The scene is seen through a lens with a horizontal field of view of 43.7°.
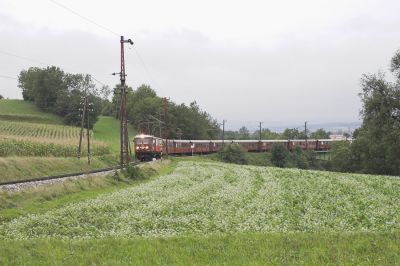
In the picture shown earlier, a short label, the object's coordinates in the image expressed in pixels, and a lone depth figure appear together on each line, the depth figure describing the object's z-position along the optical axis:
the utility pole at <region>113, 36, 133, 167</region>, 48.91
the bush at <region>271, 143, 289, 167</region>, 124.69
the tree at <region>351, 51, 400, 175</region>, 63.41
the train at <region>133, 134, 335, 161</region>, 80.69
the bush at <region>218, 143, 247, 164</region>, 115.56
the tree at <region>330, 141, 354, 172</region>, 126.00
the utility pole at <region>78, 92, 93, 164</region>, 65.75
